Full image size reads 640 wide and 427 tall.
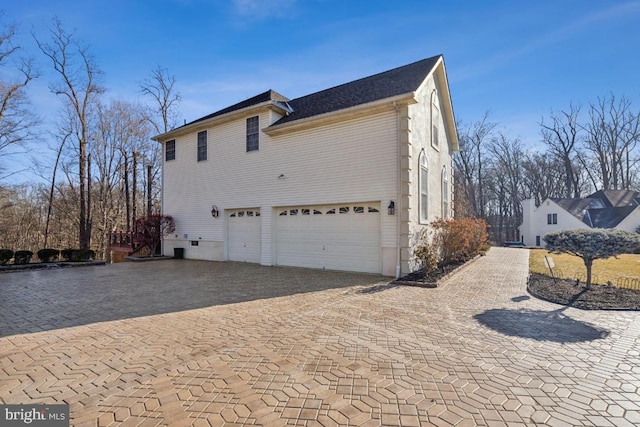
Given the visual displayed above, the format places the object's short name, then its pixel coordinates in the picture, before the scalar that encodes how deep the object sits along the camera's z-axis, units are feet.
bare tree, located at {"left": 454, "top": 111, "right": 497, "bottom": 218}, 112.37
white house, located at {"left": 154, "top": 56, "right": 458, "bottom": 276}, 32.63
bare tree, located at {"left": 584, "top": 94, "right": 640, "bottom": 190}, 100.27
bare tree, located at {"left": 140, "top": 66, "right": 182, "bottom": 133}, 78.59
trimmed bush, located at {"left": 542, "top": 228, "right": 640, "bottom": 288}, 21.20
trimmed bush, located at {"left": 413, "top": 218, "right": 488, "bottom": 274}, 34.91
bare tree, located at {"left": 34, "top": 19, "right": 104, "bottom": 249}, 61.93
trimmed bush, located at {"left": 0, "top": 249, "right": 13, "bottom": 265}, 38.14
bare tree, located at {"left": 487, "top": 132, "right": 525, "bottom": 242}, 119.55
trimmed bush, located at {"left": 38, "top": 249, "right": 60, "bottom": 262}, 41.98
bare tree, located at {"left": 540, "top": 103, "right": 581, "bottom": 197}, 107.24
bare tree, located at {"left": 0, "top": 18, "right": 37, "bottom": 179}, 57.06
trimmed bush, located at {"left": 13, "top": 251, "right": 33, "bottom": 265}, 39.96
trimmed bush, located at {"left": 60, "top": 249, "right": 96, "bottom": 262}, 44.36
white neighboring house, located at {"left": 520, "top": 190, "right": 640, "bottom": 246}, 90.97
